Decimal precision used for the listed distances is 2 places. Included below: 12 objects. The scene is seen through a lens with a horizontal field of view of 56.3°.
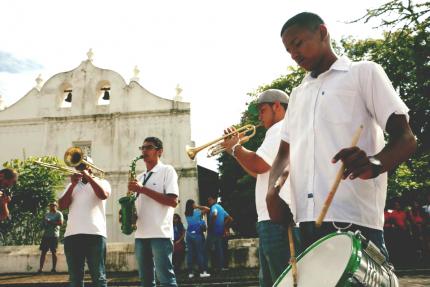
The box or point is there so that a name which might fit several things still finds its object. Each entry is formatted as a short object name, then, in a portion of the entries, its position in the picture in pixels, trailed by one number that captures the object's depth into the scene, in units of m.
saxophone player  4.38
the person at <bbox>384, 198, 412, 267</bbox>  11.77
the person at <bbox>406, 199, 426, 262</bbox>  11.97
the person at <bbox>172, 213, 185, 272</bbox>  11.09
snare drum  1.42
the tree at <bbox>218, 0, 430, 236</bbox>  8.90
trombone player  4.70
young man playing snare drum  1.72
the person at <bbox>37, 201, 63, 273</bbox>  11.55
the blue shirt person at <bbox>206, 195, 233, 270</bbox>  10.29
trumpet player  3.26
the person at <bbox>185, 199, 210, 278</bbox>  10.07
